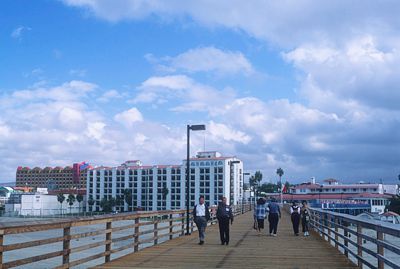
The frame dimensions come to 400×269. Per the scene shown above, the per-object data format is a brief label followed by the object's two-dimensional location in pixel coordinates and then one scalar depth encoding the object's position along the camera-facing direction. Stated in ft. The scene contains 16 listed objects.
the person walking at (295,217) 65.36
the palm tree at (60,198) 402.11
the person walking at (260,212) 63.36
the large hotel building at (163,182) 348.59
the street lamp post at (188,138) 62.44
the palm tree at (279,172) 417.90
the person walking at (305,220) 63.87
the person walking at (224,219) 50.25
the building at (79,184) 630.45
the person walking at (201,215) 51.05
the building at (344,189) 398.62
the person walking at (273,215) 61.67
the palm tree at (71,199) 401.29
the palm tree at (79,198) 401.08
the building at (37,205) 378.12
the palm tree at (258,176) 457.35
